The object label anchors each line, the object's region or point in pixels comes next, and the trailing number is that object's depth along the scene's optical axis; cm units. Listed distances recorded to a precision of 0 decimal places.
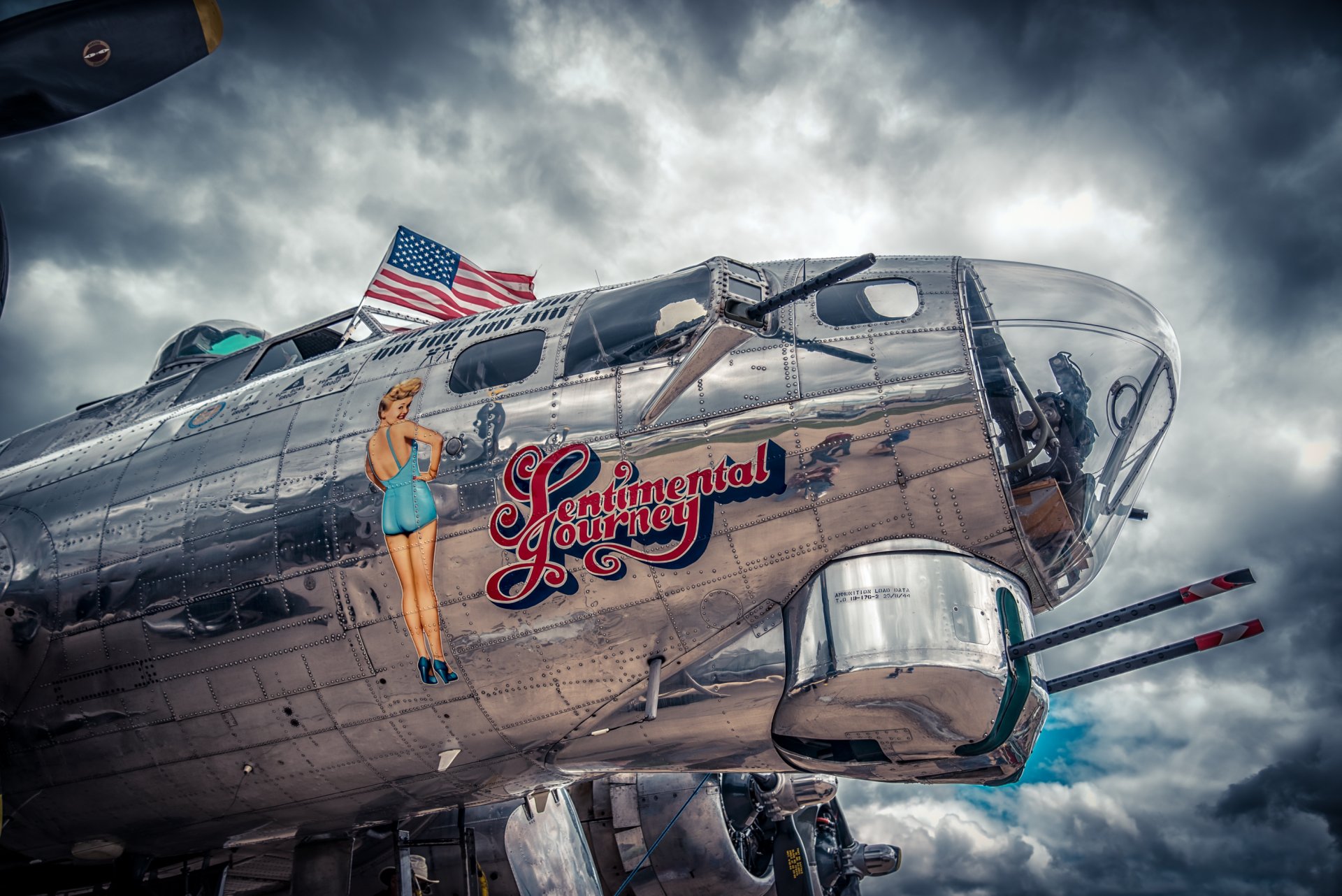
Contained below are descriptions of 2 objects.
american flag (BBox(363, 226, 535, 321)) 1165
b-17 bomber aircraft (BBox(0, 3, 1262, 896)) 616
